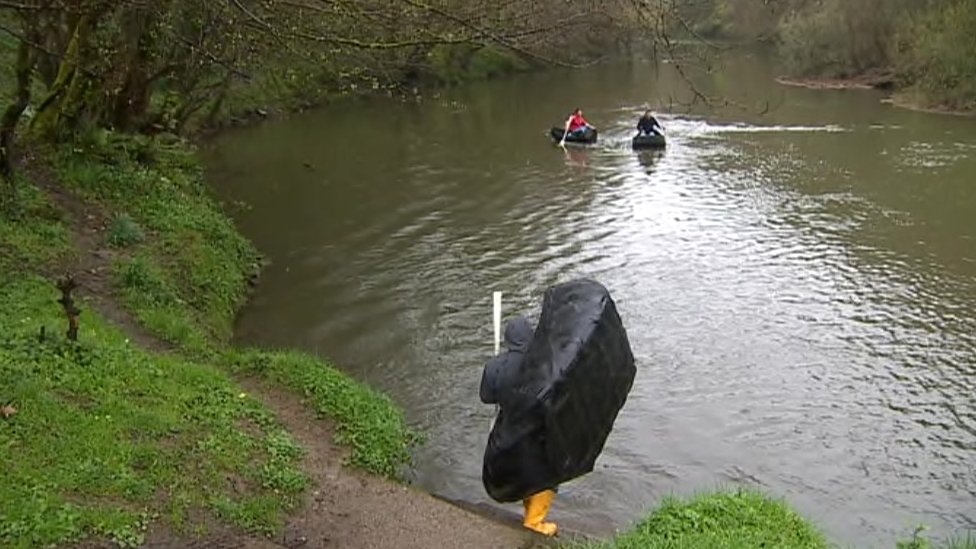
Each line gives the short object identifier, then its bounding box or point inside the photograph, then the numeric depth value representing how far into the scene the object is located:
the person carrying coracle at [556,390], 7.45
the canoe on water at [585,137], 31.98
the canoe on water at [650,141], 30.98
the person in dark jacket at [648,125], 31.70
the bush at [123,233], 14.94
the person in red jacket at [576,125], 32.06
